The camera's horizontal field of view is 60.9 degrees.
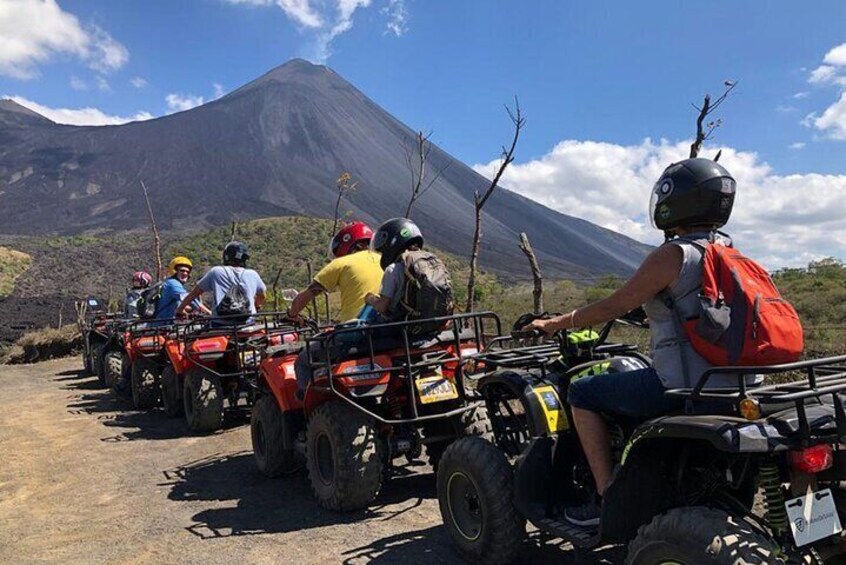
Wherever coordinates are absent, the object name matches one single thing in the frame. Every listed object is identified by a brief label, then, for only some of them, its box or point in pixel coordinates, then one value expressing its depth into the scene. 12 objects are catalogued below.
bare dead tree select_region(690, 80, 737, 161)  9.93
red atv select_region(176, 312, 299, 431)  8.14
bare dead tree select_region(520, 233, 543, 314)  10.68
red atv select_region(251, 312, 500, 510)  5.15
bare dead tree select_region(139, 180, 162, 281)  21.97
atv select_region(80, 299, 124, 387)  12.93
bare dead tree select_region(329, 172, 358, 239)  18.58
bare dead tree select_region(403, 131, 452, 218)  15.50
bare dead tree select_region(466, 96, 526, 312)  12.05
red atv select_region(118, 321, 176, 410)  10.41
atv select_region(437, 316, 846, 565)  2.62
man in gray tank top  2.97
